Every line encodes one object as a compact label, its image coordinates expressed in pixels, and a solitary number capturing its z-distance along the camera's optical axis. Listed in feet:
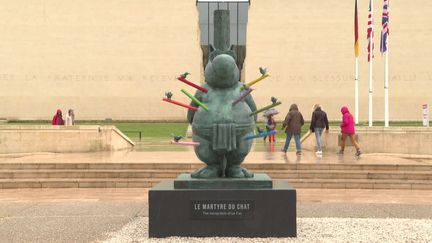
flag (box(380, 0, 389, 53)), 67.97
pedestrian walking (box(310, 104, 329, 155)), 47.57
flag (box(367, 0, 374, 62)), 74.46
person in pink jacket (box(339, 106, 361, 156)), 46.55
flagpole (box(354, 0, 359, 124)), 80.62
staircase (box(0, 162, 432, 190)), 36.14
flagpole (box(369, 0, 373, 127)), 74.95
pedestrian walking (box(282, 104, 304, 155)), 49.32
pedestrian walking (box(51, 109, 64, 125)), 65.16
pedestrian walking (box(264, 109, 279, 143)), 58.07
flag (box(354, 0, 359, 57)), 80.62
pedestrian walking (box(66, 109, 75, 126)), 70.38
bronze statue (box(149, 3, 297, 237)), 19.43
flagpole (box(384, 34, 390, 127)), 68.30
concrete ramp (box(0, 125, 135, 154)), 52.31
